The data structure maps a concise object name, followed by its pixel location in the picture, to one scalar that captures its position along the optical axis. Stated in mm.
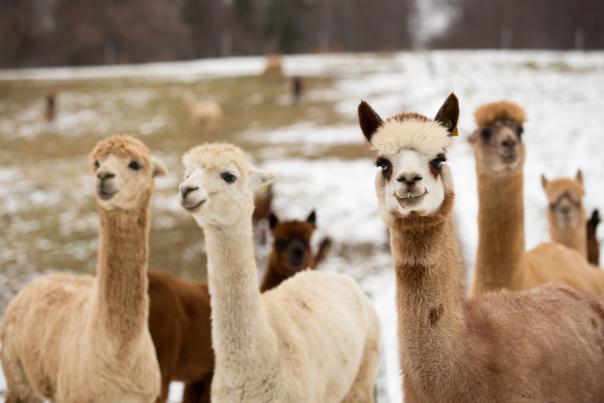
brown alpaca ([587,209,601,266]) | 6754
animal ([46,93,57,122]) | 21927
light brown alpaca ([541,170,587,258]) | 6535
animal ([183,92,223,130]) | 20172
